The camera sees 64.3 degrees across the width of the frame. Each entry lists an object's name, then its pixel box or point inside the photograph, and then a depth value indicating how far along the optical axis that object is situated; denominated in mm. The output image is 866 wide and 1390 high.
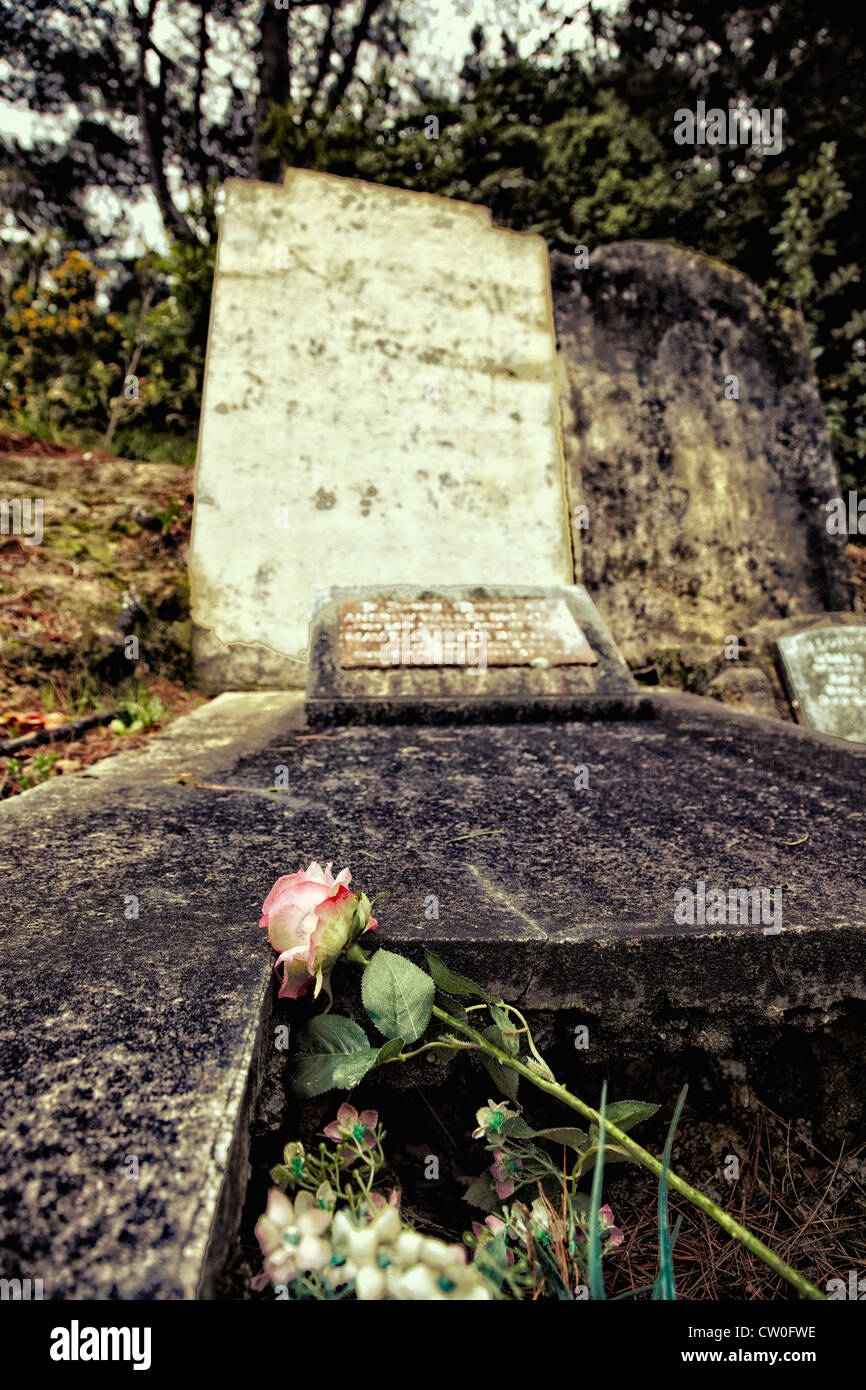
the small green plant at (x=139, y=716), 2613
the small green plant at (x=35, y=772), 1960
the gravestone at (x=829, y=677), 2850
